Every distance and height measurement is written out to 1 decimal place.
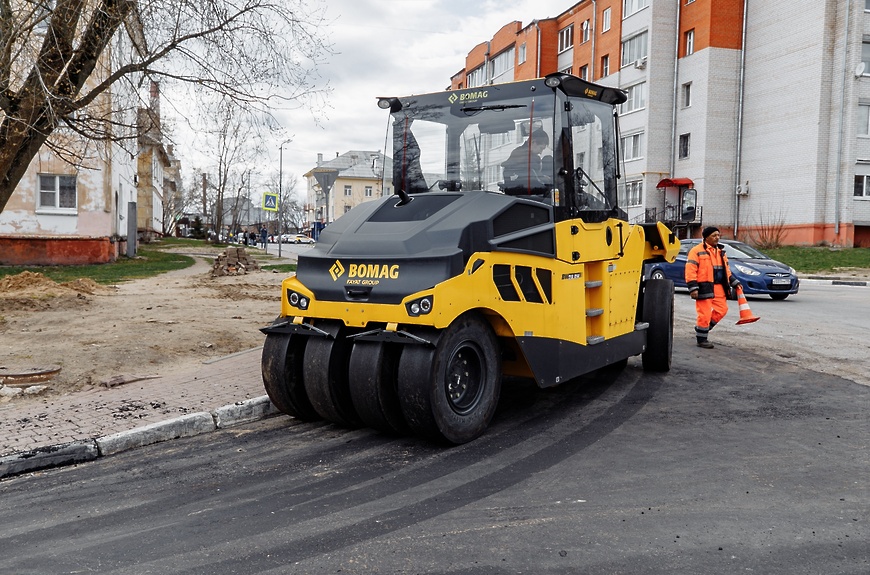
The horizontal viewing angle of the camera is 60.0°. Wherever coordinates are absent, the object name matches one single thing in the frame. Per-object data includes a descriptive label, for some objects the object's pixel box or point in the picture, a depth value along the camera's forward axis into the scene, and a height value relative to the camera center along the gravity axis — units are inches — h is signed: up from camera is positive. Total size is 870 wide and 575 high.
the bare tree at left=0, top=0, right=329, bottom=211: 406.3 +106.2
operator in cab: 251.4 +27.3
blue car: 644.1 -15.3
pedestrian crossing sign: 1143.6 +64.3
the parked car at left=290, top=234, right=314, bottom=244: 3021.7 +23.5
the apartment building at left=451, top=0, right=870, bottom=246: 1272.1 +278.5
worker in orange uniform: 398.9 -14.4
